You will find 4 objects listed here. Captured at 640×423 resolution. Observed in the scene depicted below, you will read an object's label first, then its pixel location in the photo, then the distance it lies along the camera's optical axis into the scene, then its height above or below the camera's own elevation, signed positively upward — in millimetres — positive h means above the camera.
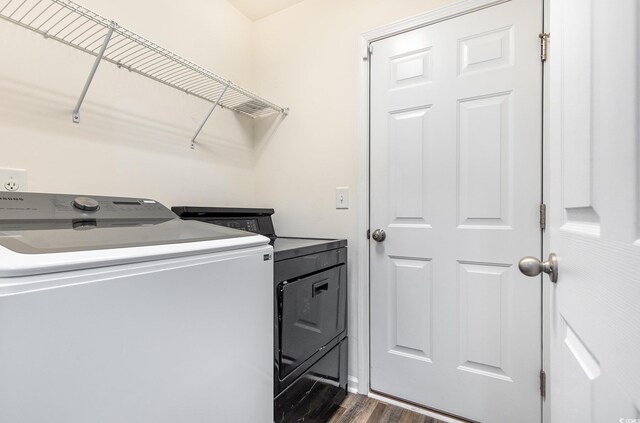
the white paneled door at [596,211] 373 -6
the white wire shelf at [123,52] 1115 +717
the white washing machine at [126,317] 498 -230
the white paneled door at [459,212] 1397 -23
